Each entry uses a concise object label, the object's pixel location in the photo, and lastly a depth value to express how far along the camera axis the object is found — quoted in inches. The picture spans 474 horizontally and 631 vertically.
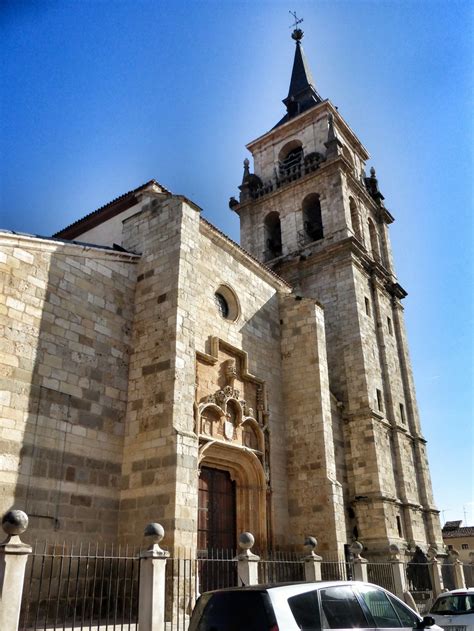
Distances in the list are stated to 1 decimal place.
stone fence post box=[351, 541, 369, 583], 430.2
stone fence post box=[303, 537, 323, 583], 373.0
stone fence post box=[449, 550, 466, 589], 626.5
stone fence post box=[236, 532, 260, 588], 300.4
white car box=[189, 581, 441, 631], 165.1
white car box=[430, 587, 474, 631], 295.1
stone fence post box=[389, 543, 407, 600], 489.7
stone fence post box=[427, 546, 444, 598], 574.2
